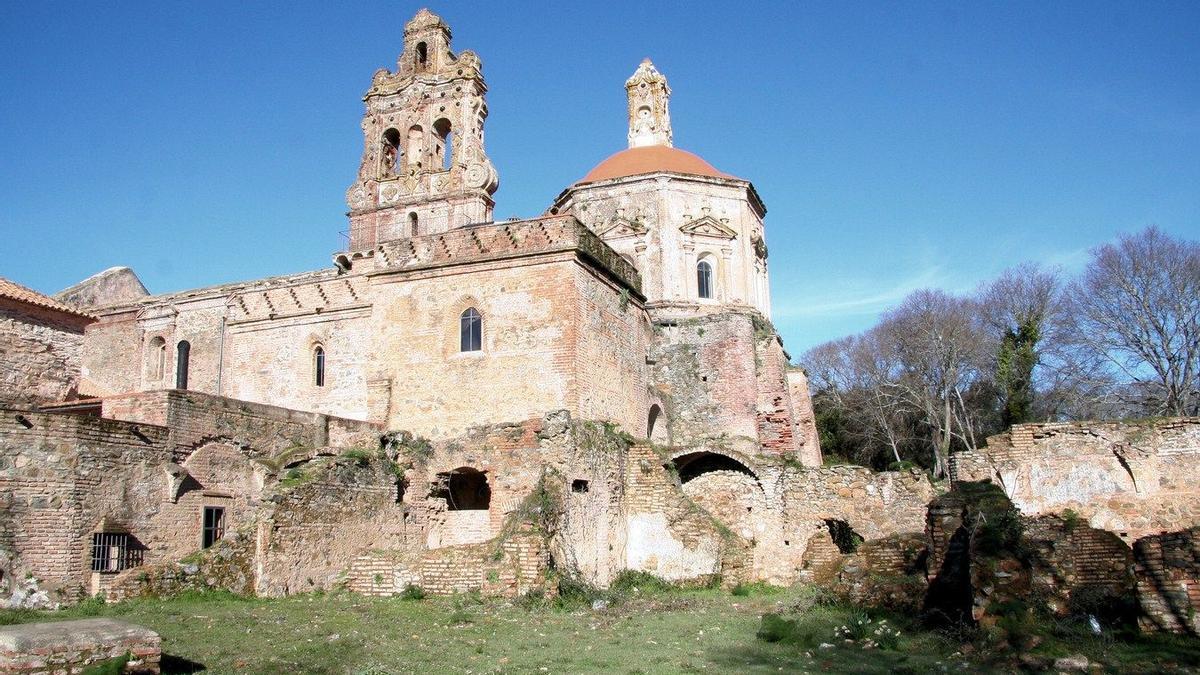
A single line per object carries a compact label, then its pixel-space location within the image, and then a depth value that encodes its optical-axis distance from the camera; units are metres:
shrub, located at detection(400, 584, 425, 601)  16.09
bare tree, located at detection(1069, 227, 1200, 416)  34.53
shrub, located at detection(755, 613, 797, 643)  12.36
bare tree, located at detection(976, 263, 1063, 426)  36.50
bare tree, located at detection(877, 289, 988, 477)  41.31
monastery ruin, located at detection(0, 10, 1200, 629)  15.66
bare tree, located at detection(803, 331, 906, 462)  44.50
